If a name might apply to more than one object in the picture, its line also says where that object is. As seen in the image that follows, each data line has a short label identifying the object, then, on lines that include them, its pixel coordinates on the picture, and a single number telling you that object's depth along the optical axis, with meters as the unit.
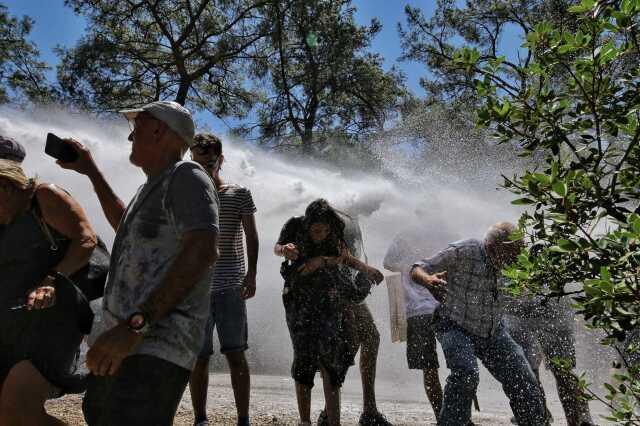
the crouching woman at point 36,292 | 2.82
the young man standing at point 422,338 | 5.65
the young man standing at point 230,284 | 4.60
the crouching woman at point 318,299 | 4.80
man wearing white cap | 2.24
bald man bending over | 4.09
